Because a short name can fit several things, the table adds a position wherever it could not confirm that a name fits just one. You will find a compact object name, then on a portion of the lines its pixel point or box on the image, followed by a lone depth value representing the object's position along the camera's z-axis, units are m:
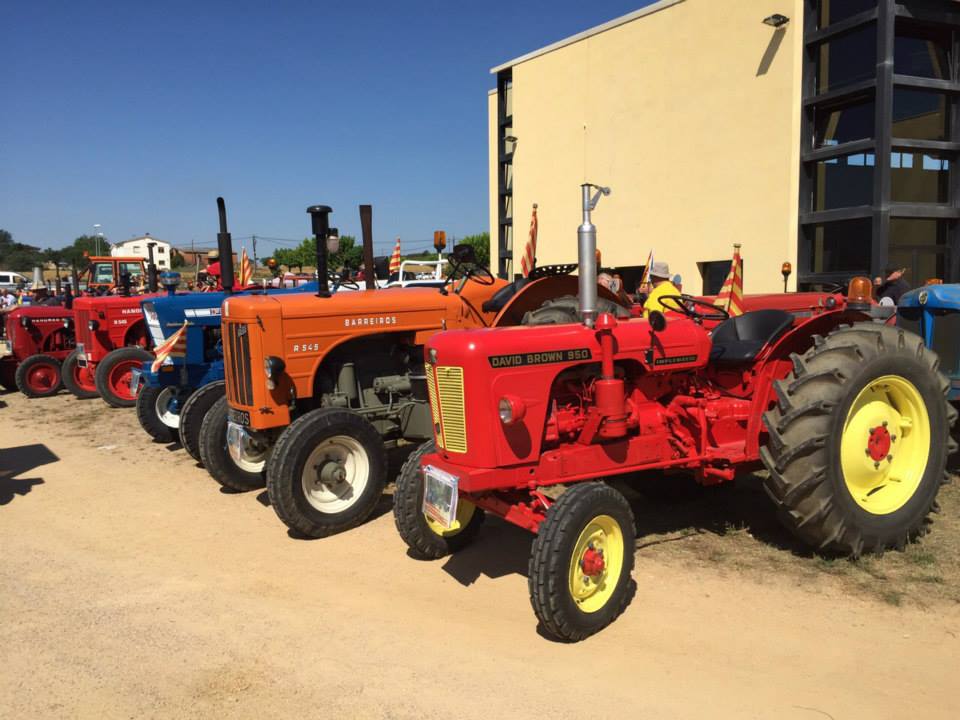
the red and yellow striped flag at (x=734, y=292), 5.91
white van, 32.88
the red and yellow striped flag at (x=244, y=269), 11.73
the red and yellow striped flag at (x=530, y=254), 5.79
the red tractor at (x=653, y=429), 3.33
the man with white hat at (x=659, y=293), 5.36
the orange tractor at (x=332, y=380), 4.68
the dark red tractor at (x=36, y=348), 11.09
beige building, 11.92
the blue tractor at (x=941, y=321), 5.42
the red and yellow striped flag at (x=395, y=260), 12.16
